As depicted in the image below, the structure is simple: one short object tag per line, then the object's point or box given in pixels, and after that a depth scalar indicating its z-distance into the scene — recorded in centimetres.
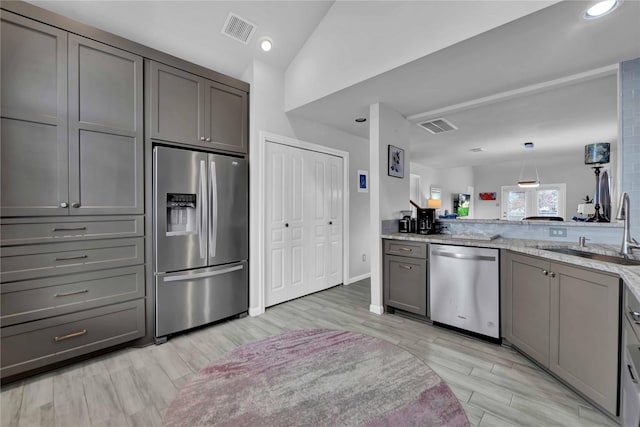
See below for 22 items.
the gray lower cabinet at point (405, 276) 290
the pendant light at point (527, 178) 641
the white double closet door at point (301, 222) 341
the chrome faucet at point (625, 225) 177
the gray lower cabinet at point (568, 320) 157
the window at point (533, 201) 658
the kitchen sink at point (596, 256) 166
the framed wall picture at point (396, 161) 338
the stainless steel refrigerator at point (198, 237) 251
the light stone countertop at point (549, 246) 142
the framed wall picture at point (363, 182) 464
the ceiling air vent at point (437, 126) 388
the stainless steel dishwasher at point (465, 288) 245
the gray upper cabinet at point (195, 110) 252
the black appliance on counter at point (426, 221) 323
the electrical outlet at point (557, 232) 250
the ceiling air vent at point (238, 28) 277
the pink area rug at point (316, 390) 72
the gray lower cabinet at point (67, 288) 190
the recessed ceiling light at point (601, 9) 162
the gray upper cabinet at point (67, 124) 189
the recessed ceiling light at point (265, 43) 301
